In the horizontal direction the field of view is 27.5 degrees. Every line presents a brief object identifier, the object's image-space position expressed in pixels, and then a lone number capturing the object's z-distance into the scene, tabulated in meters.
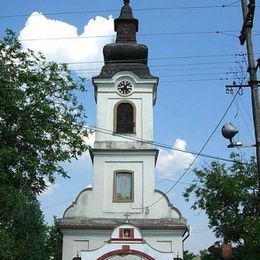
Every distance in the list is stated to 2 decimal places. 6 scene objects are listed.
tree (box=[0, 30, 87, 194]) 23.48
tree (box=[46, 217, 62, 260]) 41.30
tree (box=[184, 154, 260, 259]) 28.45
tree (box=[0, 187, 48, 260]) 19.52
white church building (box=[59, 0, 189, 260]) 23.88
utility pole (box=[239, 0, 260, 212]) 11.68
